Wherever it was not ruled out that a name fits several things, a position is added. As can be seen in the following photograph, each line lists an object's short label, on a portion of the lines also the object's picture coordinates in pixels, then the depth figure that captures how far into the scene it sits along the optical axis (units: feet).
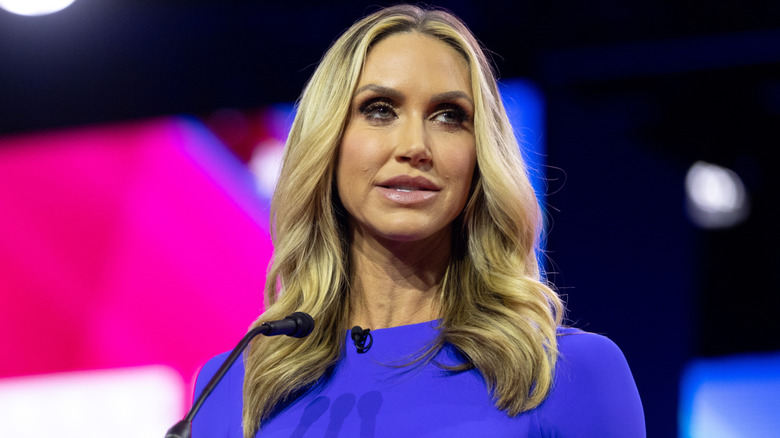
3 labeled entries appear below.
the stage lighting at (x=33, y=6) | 18.44
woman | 14.62
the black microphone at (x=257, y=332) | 14.12
